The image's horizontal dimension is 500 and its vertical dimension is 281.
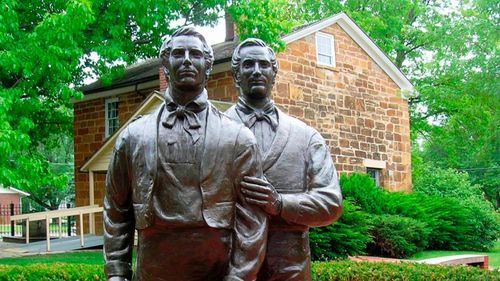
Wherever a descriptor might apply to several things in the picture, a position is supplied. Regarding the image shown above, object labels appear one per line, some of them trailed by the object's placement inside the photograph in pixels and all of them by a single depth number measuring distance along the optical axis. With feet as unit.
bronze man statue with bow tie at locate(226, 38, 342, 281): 9.46
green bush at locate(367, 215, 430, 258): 43.47
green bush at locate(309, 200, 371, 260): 33.40
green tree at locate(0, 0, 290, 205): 36.78
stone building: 53.62
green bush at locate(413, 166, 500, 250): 54.44
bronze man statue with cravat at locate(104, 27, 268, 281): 8.30
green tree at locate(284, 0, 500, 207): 48.65
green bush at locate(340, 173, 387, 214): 44.88
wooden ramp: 47.27
